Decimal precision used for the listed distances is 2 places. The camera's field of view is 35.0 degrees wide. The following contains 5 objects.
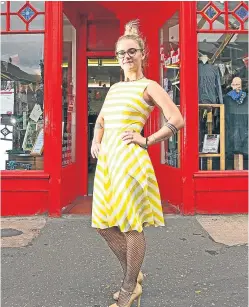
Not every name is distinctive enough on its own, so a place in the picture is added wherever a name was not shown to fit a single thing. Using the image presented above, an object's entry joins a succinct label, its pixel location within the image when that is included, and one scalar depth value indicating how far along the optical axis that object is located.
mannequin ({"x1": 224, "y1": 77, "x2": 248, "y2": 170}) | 6.21
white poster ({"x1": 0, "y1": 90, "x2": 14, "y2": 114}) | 6.09
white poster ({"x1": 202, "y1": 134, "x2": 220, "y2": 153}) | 6.04
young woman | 2.69
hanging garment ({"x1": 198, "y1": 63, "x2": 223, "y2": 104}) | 5.95
